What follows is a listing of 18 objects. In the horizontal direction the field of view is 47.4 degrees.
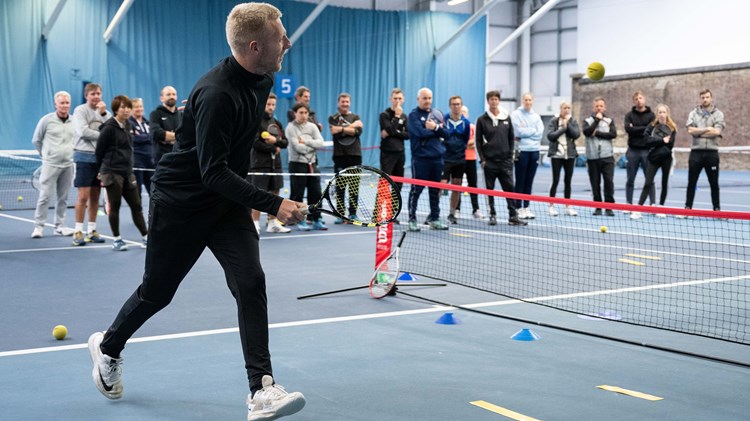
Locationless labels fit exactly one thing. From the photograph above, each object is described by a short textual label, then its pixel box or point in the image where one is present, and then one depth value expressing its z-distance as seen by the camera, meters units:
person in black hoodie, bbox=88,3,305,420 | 3.44
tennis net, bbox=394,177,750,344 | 6.06
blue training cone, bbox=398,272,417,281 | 7.41
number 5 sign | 24.89
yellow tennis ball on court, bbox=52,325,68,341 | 5.24
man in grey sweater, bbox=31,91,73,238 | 10.23
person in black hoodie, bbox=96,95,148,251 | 8.98
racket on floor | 6.63
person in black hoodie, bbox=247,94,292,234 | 11.15
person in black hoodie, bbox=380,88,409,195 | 11.94
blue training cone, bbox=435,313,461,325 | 5.73
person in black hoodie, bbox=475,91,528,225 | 11.95
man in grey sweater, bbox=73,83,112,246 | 9.73
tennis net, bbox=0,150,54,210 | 15.17
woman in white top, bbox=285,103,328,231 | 11.47
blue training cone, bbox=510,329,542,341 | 5.27
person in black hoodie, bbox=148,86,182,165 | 10.35
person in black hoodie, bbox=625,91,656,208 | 13.16
